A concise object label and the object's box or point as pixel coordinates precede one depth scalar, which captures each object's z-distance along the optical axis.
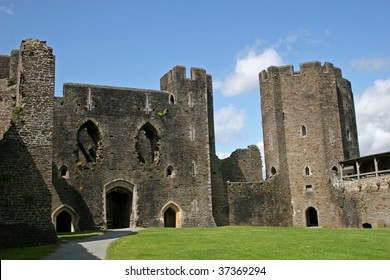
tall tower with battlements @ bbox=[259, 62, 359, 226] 34.47
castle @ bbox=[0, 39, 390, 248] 29.22
